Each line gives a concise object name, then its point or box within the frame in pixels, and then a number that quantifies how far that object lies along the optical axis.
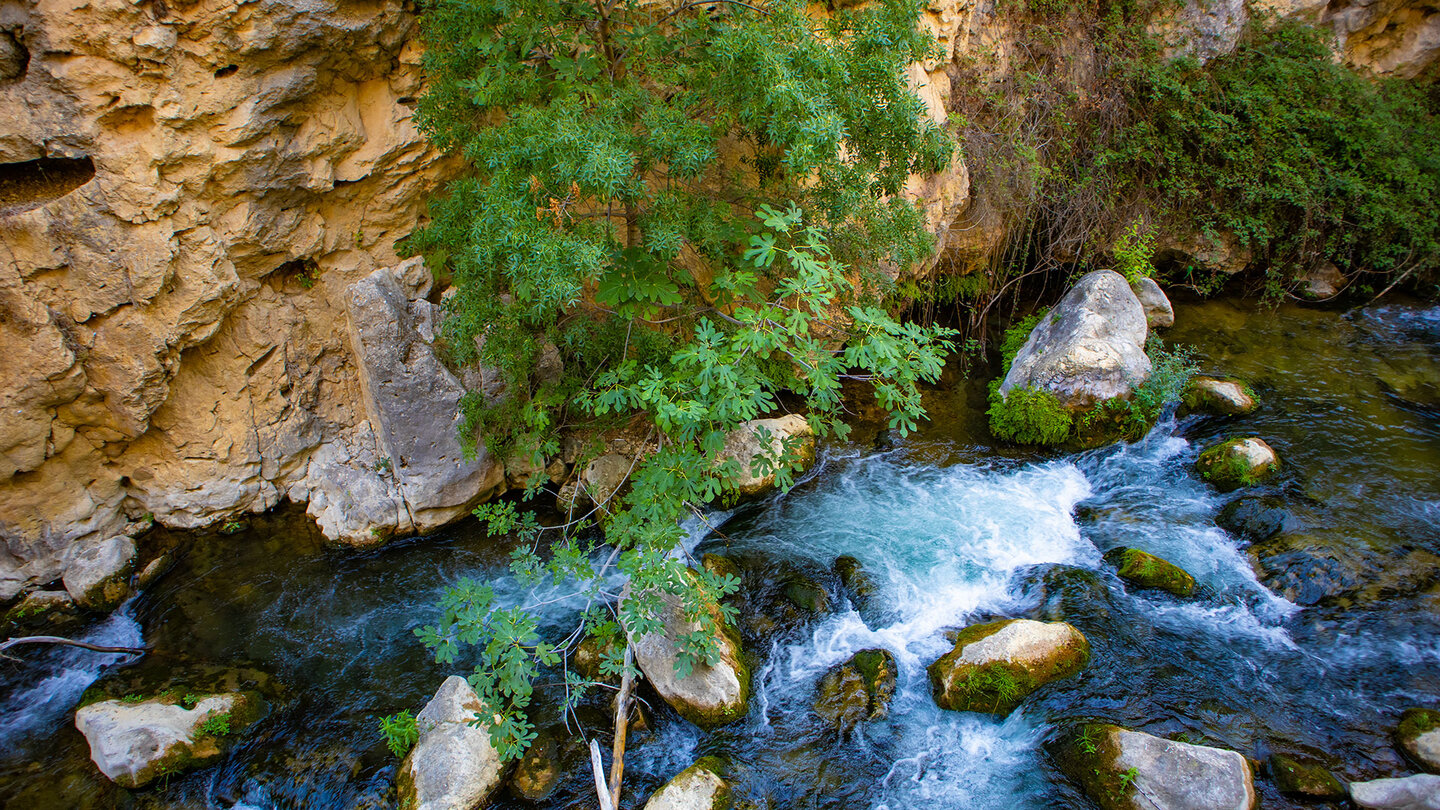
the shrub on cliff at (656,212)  4.83
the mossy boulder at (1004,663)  5.51
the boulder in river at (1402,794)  4.49
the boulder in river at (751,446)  8.05
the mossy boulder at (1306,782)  4.68
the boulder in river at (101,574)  6.95
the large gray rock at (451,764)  4.94
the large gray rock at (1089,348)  8.47
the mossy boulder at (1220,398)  8.63
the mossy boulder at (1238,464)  7.53
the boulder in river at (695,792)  4.83
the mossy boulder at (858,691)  5.58
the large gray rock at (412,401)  7.46
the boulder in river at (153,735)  5.24
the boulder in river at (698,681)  5.57
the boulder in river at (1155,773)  4.55
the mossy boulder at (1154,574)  6.42
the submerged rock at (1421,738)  4.84
